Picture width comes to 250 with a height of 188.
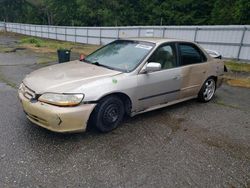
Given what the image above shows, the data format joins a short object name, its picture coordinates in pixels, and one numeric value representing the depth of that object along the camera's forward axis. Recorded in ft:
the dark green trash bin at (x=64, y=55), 26.43
